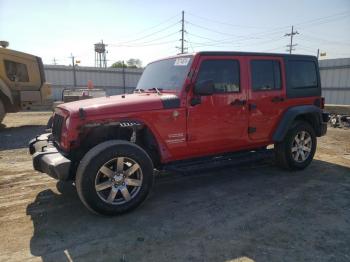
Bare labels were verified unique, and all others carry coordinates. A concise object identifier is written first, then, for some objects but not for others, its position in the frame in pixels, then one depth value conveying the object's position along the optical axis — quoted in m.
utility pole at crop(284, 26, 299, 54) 57.97
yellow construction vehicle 11.23
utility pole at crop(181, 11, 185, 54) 47.31
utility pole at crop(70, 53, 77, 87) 25.12
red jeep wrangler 3.90
